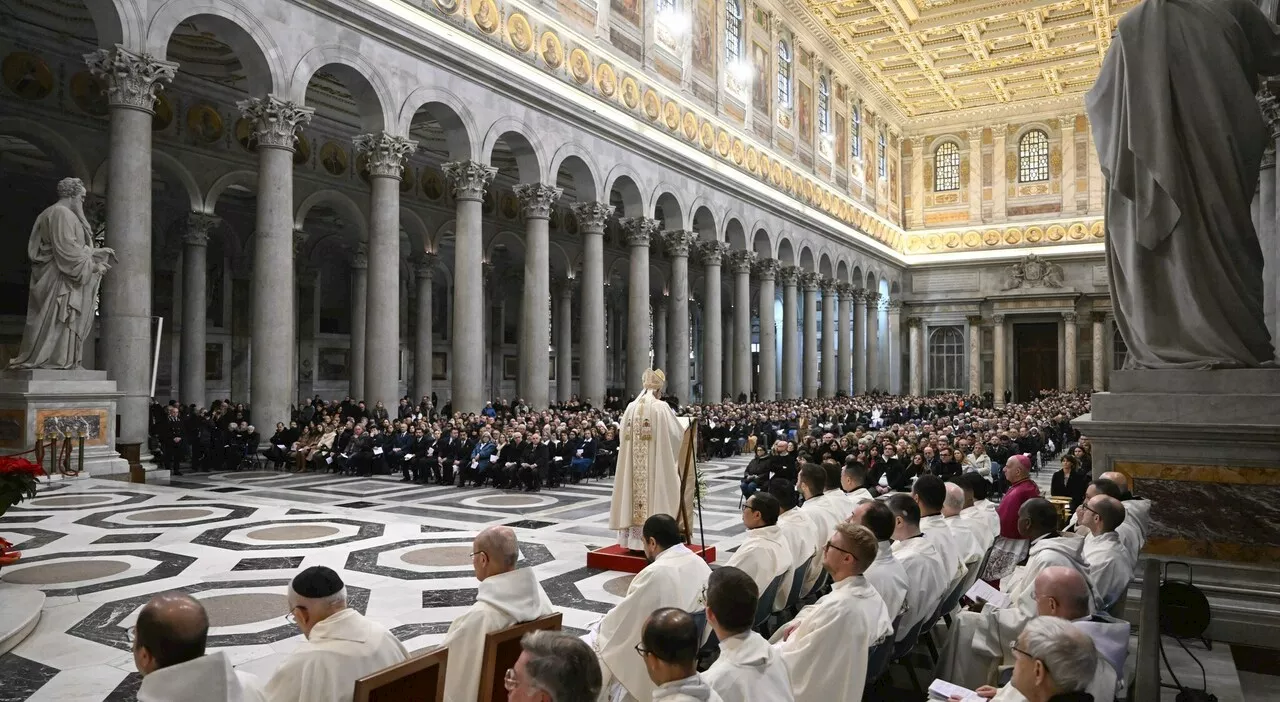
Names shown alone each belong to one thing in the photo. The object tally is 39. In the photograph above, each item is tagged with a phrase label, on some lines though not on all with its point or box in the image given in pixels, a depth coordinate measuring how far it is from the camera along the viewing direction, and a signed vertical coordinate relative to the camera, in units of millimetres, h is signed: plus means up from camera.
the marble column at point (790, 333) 33625 +1490
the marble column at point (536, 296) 20859 +1878
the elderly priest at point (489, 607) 3322 -950
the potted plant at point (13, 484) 6145 -818
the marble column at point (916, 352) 46875 +996
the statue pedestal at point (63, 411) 11391 -525
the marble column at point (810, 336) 35812 +1463
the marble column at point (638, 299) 24984 +2146
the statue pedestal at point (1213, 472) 4742 -615
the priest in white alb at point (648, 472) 7984 -956
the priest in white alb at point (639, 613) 3816 -1137
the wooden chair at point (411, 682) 2627 -1007
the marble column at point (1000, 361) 43281 +442
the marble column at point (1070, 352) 41562 +850
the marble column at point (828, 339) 37250 +1396
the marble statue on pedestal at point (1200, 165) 5176 +1255
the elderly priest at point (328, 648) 2785 -941
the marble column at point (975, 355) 44562 +773
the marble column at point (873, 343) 43750 +1422
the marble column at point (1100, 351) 40656 +878
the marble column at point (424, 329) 26312 +1336
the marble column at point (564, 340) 31109 +1185
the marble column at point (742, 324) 30453 +1682
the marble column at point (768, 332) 32031 +1490
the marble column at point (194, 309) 20922 +1591
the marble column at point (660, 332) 37975 +1818
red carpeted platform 7770 -1747
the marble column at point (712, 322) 28141 +1635
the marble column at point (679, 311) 27000 +1971
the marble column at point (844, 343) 39312 +1285
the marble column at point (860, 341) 41156 +1446
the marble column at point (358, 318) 22484 +1515
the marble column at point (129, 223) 12812 +2288
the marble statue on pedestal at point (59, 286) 11750 +1227
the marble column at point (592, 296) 22922 +2061
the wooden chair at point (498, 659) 3164 -1097
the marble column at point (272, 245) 14969 +2256
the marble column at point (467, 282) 18906 +2019
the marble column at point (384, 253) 17016 +2416
